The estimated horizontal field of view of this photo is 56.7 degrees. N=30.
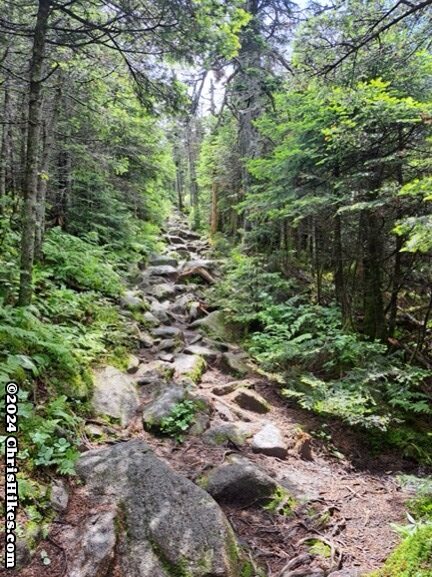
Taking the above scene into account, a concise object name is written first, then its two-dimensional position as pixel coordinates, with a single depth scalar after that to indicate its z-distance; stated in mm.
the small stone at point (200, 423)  5773
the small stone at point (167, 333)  9414
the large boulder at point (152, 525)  3117
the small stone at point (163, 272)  14367
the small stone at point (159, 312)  10588
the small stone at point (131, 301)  9849
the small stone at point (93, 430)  5039
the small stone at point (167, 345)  8727
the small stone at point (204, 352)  8719
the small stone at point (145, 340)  8749
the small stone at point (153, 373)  7117
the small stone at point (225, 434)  5656
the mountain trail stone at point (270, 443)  5621
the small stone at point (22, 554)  2949
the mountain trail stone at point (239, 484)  4492
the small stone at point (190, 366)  7598
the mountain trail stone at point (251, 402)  6926
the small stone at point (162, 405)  5848
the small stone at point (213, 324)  10180
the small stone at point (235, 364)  8336
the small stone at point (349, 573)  3215
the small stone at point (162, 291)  12311
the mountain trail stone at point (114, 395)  5769
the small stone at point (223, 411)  6389
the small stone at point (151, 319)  9982
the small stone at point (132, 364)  7397
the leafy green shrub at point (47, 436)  3869
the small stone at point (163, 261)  15758
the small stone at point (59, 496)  3551
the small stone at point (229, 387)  7254
